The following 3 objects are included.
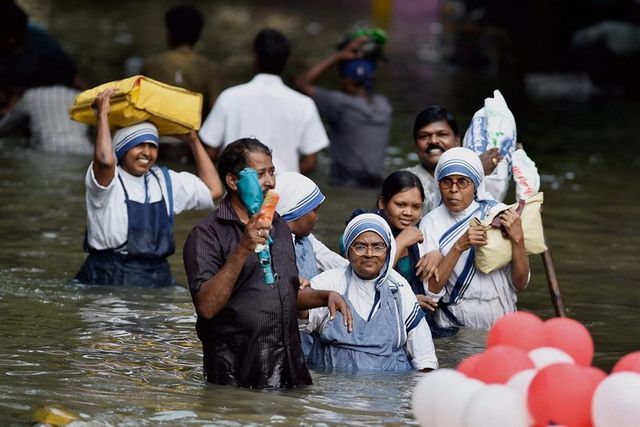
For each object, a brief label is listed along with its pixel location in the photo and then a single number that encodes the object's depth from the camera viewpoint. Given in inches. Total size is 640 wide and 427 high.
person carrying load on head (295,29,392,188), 1034.7
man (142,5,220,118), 1098.1
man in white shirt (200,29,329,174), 904.9
